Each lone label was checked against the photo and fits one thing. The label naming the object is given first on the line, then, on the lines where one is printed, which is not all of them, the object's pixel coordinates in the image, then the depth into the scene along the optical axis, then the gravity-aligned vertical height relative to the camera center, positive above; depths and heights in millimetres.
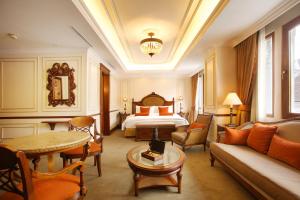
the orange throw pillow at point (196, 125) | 3144 -651
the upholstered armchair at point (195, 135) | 2933 -858
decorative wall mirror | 3135 +327
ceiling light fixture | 2892 +1228
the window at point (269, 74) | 2305 +456
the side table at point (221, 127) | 2697 -611
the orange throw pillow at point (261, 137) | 1854 -569
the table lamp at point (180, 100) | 5981 -43
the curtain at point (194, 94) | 5525 +221
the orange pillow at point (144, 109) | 5210 -417
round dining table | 1149 -431
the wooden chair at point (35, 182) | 805 -622
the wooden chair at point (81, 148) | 1926 -776
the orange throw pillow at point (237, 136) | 2171 -631
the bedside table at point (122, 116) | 5665 -742
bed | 3904 -790
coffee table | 1598 -874
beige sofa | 1182 -777
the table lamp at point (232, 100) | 2615 -22
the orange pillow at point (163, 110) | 5149 -437
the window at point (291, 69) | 1948 +463
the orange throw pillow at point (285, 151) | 1457 -631
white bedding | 4058 -684
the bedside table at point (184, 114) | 5552 -657
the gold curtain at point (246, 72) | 2511 +548
